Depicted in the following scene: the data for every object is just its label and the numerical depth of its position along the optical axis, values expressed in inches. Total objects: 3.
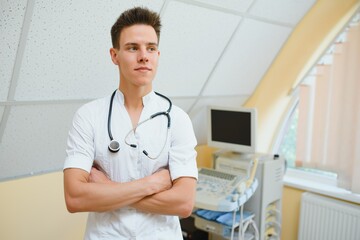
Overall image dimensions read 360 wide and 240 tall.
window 101.9
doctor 47.6
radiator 99.6
